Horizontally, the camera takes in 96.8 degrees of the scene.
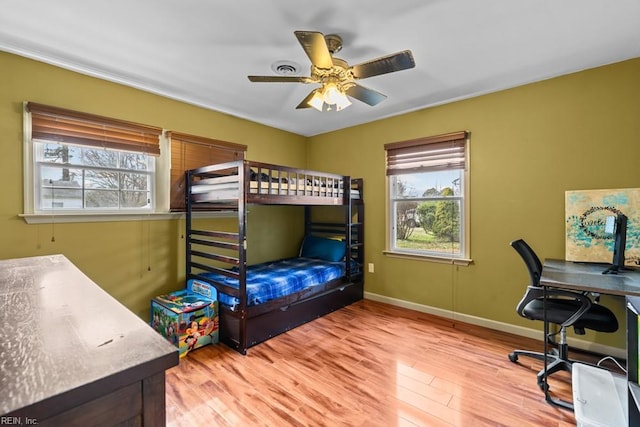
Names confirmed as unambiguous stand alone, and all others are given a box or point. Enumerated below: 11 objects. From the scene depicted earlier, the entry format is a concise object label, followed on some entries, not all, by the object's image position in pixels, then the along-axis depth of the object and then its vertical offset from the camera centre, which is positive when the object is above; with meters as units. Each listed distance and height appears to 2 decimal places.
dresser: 0.48 -0.31
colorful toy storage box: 2.47 -0.97
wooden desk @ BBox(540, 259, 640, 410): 1.74 -0.45
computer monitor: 2.09 -0.21
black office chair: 1.99 -0.74
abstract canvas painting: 2.33 -0.07
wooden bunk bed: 2.56 -0.51
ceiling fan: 1.68 +0.96
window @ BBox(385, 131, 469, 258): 3.23 +0.21
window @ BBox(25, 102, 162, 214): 2.32 +0.43
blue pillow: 3.92 -0.53
